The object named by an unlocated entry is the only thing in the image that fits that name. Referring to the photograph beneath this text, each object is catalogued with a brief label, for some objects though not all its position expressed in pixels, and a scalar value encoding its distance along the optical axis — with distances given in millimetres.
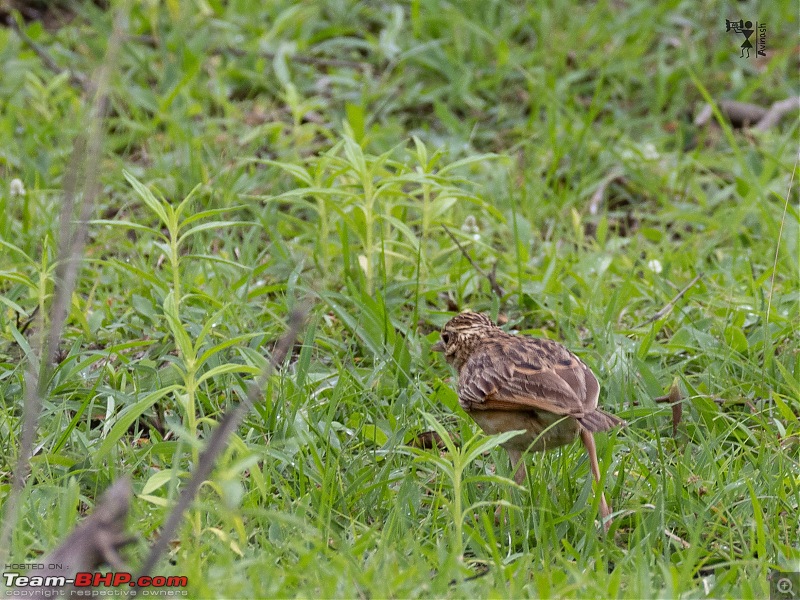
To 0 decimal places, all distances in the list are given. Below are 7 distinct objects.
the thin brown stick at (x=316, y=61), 18547
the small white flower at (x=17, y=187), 14047
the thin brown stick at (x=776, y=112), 17500
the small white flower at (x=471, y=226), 14148
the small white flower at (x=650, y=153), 16562
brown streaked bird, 8961
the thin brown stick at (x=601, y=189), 15797
